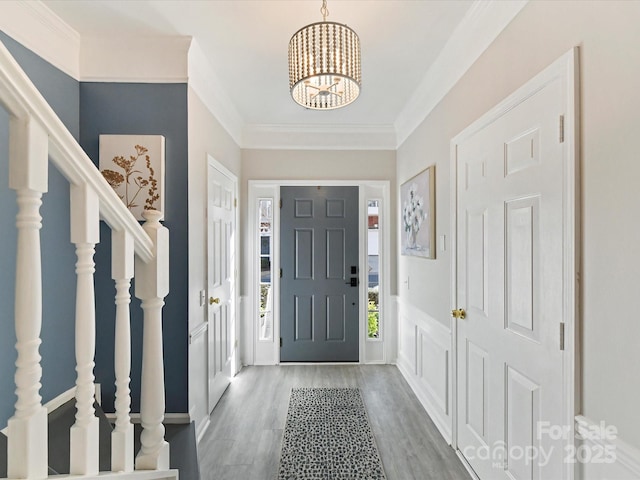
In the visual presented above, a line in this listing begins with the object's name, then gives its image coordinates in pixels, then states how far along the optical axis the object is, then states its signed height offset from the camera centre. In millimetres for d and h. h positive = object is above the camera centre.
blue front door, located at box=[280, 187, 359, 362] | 3809 -386
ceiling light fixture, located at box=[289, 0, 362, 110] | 1483 +773
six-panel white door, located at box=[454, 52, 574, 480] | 1330 -227
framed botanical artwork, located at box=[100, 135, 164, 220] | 2139 +469
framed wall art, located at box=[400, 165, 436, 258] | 2658 +202
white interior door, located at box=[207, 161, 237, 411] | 2684 -316
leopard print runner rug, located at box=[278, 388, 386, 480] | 2021 -1335
